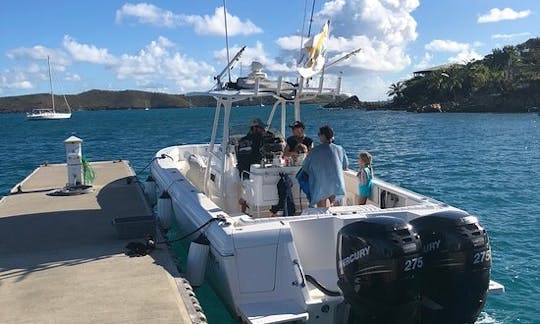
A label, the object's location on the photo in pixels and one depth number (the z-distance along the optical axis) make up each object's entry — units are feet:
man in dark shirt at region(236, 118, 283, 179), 28.55
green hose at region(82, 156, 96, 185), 41.24
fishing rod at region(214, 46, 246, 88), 28.07
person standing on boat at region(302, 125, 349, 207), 23.44
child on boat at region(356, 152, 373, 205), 26.07
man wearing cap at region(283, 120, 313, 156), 26.84
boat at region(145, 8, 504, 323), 16.29
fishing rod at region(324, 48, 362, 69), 26.32
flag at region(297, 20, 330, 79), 25.71
